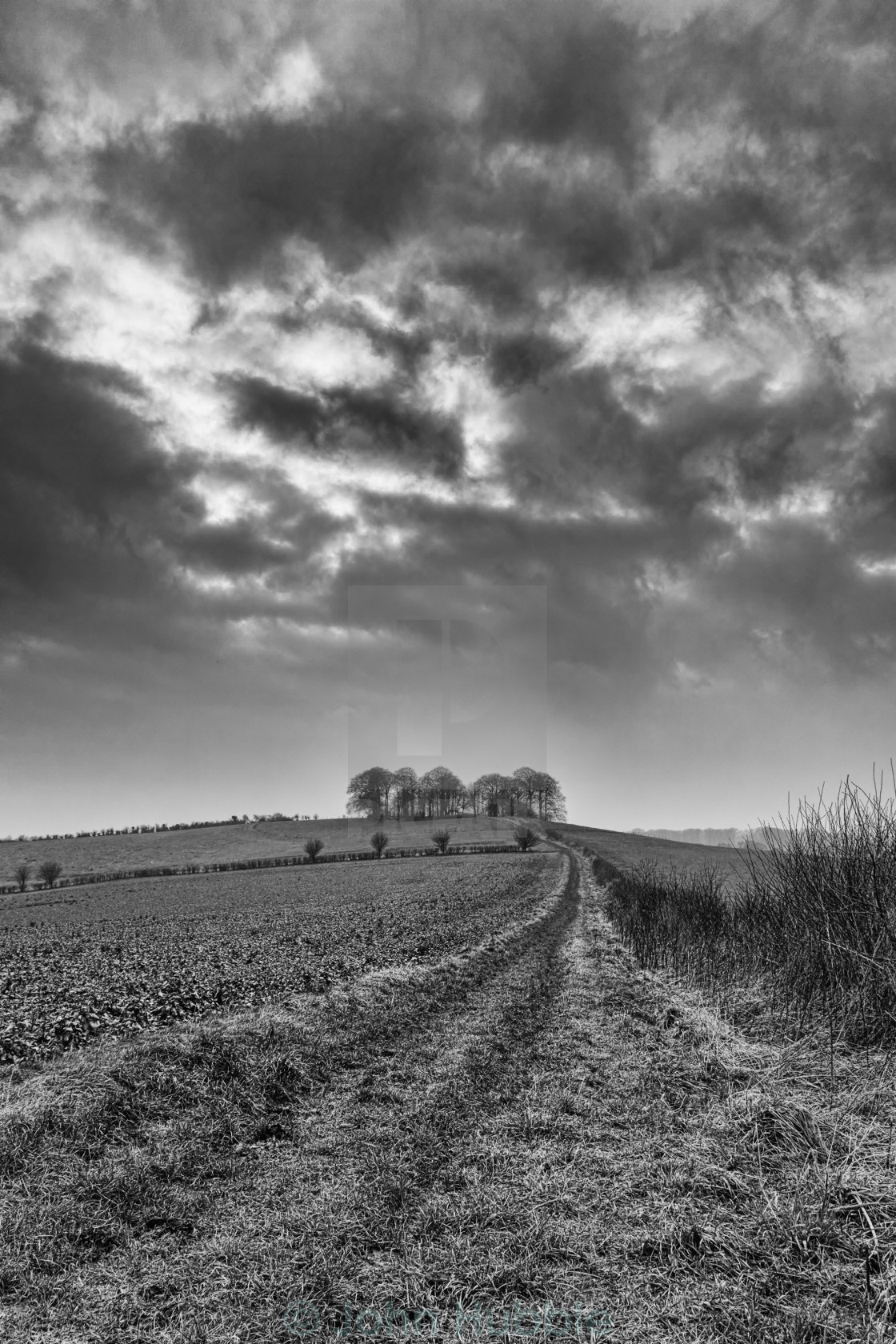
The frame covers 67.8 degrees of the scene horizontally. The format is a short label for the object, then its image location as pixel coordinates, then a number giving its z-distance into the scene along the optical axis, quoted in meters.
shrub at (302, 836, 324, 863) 90.12
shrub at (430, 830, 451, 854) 93.25
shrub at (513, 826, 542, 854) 88.44
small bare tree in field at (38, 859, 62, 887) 70.69
